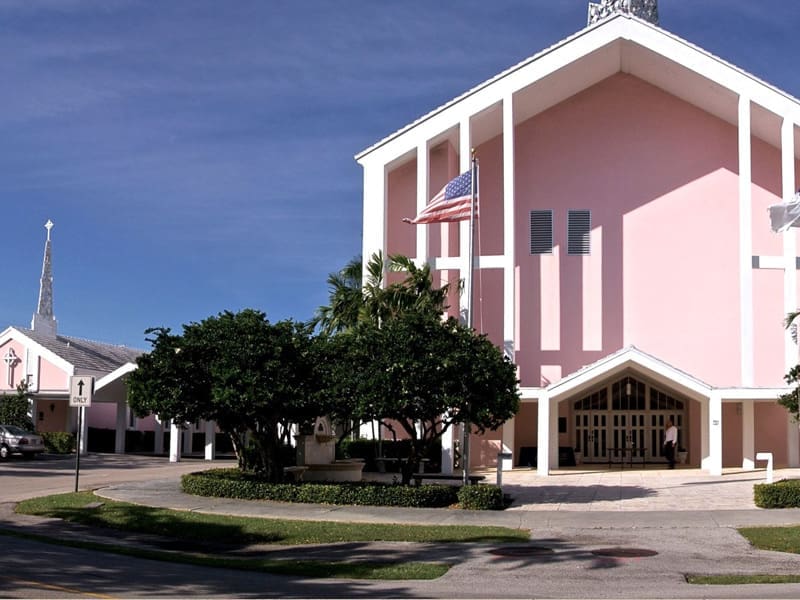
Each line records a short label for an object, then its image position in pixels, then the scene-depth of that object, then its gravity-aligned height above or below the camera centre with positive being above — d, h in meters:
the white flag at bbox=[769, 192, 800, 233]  22.81 +4.64
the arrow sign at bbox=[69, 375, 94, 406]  23.78 +0.27
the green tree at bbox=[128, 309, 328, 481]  22.48 +0.66
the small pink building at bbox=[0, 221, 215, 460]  43.09 +1.20
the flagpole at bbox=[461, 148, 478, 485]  23.04 +3.53
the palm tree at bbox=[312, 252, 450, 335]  31.91 +3.61
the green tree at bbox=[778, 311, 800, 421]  22.75 +0.42
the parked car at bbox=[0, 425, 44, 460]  39.59 -1.68
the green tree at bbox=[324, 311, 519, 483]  21.92 +0.71
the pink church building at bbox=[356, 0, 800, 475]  35.62 +7.15
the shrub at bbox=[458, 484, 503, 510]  21.56 -1.92
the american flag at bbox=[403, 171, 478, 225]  27.12 +5.67
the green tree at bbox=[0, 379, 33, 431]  44.19 -0.39
